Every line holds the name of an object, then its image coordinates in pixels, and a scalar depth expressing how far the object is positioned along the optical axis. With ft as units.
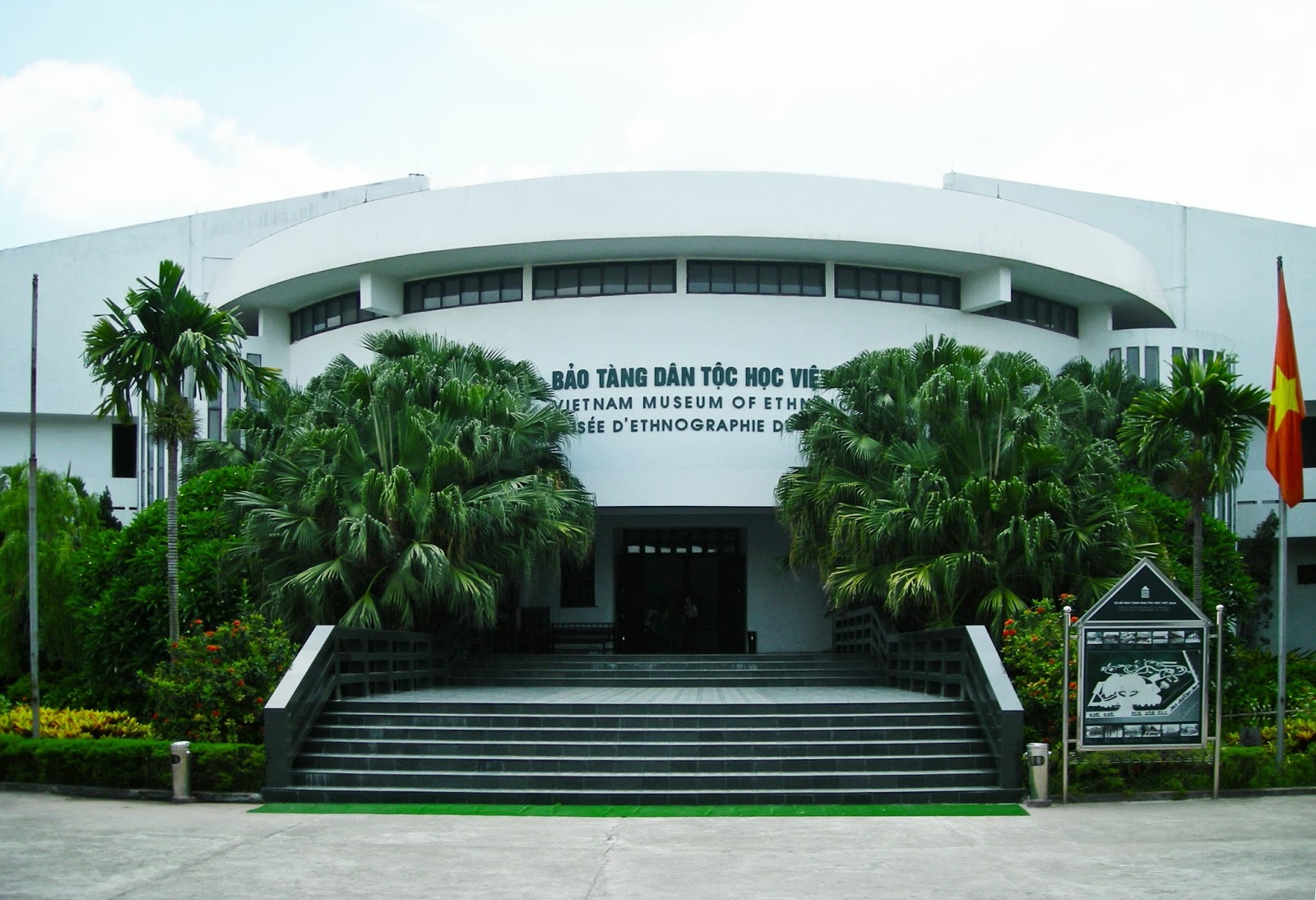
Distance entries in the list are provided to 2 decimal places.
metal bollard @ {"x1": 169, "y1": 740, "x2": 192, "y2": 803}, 44.98
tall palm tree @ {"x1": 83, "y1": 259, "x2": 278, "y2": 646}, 56.90
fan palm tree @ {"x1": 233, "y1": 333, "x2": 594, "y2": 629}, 60.59
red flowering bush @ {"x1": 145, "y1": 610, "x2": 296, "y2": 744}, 49.29
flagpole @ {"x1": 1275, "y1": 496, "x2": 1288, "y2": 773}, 46.09
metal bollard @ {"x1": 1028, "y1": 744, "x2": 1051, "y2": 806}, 43.88
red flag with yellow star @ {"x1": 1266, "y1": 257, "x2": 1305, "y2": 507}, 48.91
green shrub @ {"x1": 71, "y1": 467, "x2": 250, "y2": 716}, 67.97
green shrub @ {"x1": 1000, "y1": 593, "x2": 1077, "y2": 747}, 47.96
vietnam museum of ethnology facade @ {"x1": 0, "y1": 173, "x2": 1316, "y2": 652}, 82.84
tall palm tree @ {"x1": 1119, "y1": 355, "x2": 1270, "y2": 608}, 58.44
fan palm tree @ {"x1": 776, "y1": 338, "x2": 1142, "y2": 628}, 59.00
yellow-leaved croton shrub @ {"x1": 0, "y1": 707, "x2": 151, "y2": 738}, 52.03
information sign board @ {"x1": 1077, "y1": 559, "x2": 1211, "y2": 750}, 43.60
